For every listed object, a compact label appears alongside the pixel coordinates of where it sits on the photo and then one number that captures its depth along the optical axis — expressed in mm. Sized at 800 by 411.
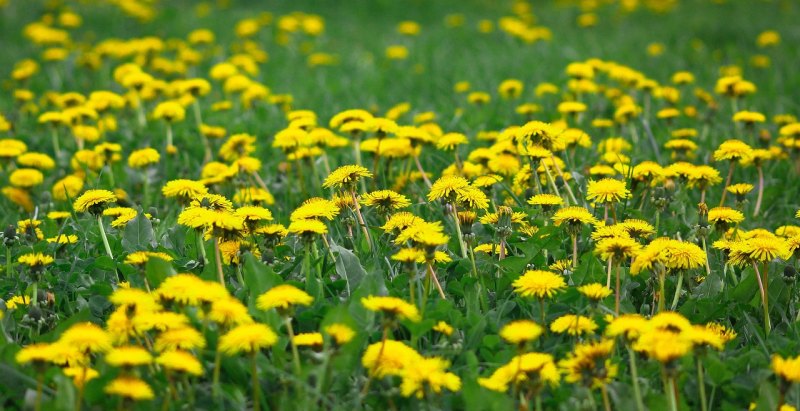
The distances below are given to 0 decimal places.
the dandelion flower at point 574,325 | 4309
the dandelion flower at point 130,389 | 3506
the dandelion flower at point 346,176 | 5461
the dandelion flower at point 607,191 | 5332
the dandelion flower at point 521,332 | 3898
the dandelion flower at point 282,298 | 4020
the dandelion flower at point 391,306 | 4004
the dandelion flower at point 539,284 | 4352
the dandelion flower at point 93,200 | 5219
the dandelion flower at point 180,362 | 3580
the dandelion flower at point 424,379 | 3822
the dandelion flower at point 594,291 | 4340
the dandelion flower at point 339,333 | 3900
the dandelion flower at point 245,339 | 3771
